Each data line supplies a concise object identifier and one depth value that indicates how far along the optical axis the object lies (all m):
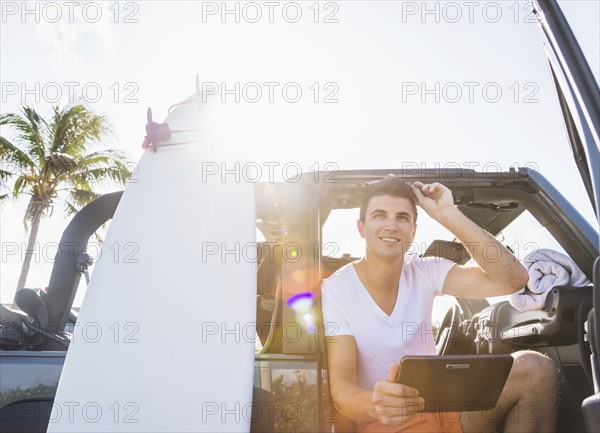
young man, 2.18
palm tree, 15.22
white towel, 2.31
